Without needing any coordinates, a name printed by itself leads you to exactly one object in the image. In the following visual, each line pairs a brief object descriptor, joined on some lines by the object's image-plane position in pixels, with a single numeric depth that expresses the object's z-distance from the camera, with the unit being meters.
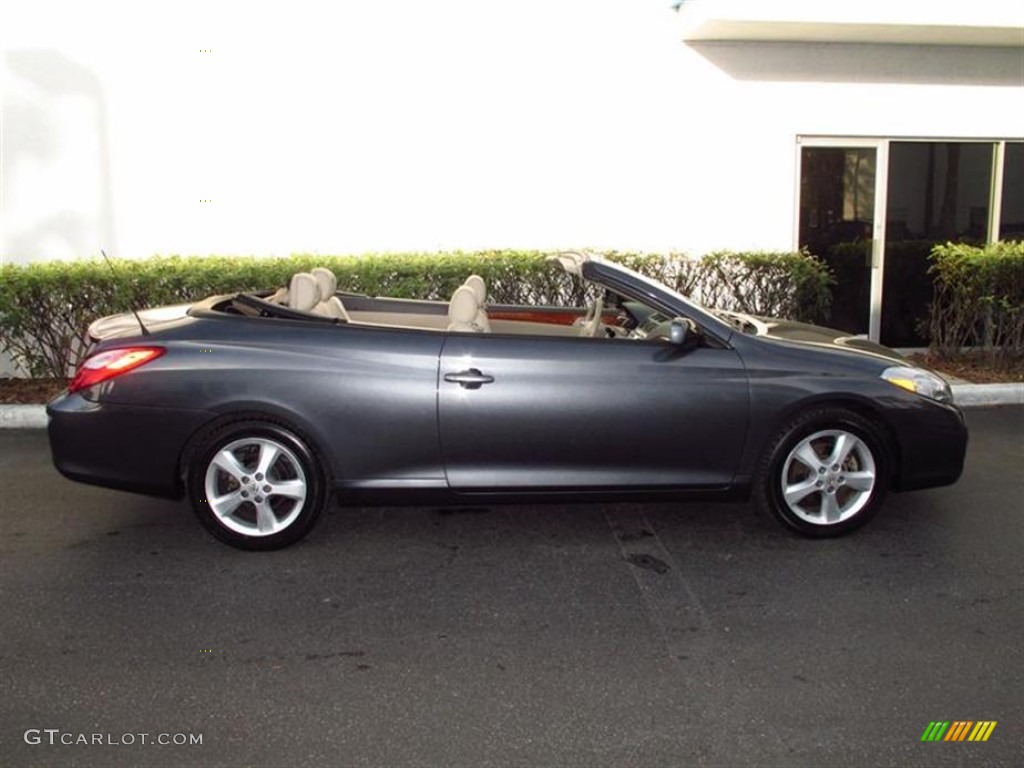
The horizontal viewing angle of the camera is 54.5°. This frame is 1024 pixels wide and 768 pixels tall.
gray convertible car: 4.82
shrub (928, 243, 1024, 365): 9.23
